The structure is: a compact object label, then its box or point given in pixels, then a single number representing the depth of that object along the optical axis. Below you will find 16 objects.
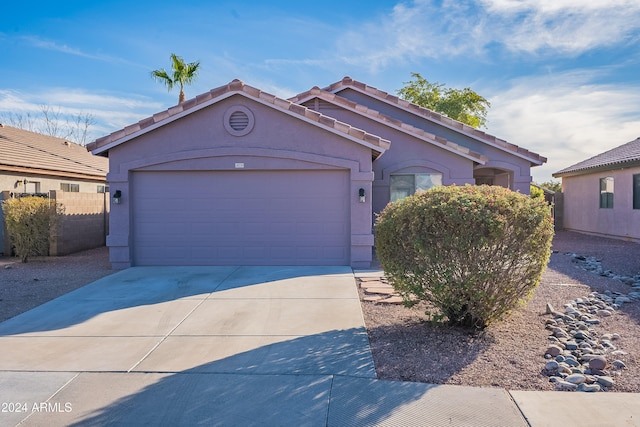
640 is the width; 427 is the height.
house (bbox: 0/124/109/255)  13.57
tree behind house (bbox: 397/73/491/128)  31.48
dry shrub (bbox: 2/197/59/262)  11.91
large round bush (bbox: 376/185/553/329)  5.04
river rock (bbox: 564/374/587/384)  4.16
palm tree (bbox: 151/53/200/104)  24.92
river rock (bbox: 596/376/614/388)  4.12
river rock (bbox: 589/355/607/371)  4.45
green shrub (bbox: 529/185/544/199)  20.40
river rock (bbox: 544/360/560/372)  4.45
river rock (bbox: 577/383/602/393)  4.03
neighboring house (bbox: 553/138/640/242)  15.99
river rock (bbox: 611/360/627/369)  4.51
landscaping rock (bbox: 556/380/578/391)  4.06
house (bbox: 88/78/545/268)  10.50
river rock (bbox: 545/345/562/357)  4.82
